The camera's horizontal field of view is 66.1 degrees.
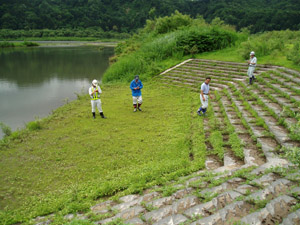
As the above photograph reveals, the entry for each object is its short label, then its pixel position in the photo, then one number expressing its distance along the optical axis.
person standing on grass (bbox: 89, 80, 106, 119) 8.96
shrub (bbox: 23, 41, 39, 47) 50.79
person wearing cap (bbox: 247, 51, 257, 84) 11.00
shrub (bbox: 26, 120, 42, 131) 8.62
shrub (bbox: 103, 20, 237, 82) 18.10
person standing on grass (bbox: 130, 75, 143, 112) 9.80
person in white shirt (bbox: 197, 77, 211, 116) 8.48
